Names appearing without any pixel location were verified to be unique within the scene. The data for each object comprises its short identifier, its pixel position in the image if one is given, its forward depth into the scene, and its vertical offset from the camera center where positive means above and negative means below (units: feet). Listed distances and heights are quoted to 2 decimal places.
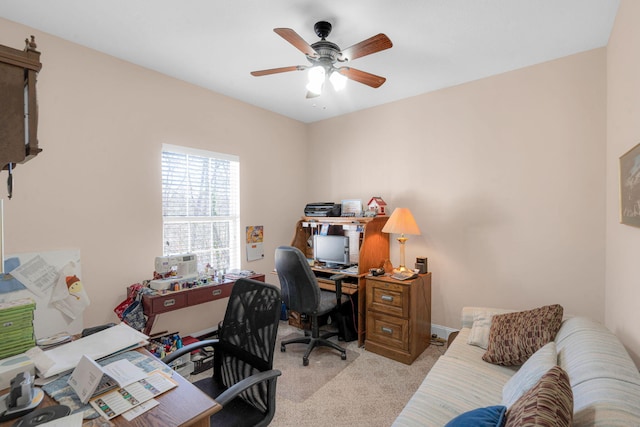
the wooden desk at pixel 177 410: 3.09 -2.17
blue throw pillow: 3.32 -2.37
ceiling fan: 6.31 +3.33
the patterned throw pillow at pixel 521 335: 5.85 -2.53
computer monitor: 11.19 -1.47
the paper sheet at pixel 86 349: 3.97 -2.02
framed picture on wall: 4.88 +0.41
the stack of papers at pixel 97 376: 3.36 -2.06
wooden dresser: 8.96 -3.32
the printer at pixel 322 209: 12.03 +0.11
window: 9.87 +0.26
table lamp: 9.70 -0.41
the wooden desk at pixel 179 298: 8.05 -2.49
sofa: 3.24 -2.34
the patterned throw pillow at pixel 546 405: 2.78 -1.95
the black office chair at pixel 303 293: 8.82 -2.47
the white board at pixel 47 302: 6.86 -2.15
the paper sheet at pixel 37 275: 6.97 -1.47
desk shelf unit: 10.07 -1.33
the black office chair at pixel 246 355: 4.40 -2.38
